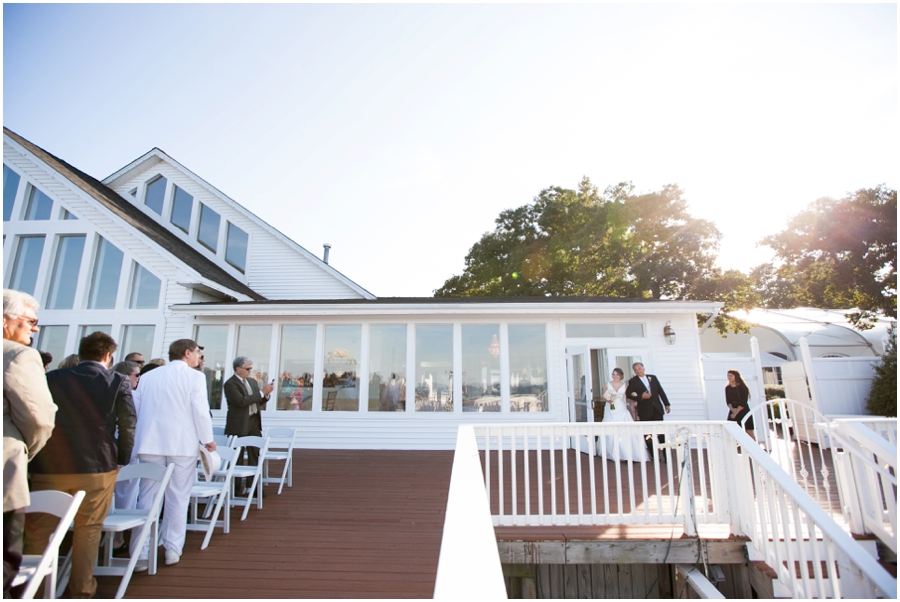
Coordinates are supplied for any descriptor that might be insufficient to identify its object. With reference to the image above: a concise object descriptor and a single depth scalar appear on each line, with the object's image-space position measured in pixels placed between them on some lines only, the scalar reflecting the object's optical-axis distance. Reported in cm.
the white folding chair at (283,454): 575
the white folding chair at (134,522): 312
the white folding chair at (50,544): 239
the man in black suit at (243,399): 538
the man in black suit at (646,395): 724
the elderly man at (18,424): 229
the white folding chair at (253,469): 495
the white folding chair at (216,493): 407
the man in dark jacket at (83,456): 288
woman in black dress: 726
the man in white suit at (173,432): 369
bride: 763
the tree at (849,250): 1533
